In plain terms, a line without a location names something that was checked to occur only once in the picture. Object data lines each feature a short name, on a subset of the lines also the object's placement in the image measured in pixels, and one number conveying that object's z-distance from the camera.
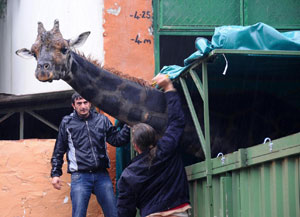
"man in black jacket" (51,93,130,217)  10.59
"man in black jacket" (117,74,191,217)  8.41
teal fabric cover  8.52
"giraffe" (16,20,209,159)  10.02
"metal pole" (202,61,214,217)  8.46
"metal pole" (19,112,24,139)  14.18
